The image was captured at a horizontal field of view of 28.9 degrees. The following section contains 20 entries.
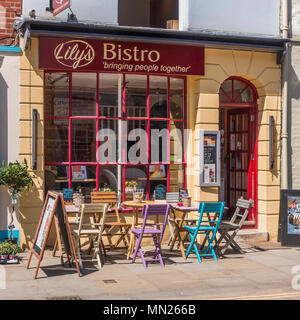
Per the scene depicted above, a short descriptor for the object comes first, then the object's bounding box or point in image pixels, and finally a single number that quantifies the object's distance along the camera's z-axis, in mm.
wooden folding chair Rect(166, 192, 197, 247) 11852
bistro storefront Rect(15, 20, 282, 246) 11664
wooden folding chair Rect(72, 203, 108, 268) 10133
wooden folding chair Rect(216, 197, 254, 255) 11344
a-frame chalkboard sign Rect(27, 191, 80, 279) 9516
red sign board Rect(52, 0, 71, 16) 11052
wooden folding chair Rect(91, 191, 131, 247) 11766
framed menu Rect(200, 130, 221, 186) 12641
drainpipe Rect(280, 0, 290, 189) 13133
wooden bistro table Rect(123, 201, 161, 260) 10969
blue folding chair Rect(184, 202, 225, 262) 10750
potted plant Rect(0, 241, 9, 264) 10314
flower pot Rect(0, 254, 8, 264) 10297
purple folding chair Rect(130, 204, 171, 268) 10231
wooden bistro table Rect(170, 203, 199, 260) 11131
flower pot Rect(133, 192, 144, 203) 11508
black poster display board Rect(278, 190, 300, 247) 12320
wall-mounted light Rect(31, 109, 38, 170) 11516
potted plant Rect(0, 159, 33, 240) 10984
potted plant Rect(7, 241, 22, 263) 10398
